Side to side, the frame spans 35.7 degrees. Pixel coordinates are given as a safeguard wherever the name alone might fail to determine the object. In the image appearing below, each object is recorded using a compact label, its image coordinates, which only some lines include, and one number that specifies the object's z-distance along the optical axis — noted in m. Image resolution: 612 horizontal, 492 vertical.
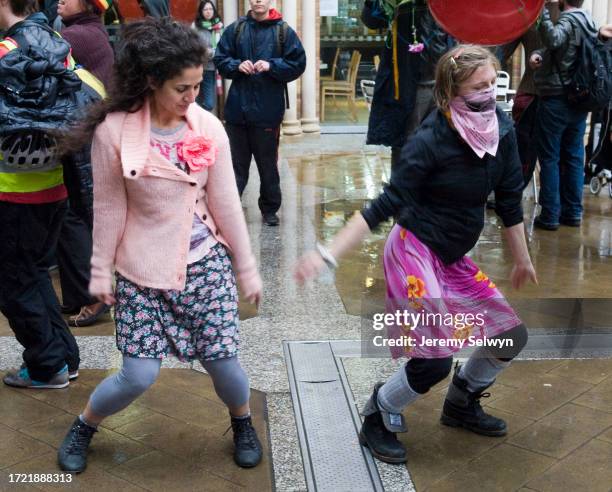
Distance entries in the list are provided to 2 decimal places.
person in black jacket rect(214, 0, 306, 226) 7.84
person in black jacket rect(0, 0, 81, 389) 4.05
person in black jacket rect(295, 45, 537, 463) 3.61
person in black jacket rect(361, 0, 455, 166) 7.01
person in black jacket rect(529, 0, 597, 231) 7.57
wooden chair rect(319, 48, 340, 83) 14.27
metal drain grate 3.70
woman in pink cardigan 3.45
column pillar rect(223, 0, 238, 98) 13.14
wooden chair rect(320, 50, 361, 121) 14.34
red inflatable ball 5.12
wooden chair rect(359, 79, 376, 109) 13.32
